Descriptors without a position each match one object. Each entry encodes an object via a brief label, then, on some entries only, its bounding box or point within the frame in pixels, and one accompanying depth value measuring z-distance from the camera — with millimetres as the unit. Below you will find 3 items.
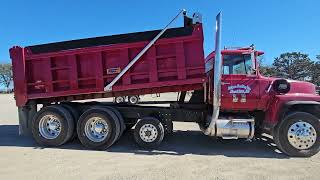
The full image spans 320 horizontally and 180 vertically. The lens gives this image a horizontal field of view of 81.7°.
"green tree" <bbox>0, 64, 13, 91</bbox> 57373
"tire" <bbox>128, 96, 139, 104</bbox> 5082
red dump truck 4423
